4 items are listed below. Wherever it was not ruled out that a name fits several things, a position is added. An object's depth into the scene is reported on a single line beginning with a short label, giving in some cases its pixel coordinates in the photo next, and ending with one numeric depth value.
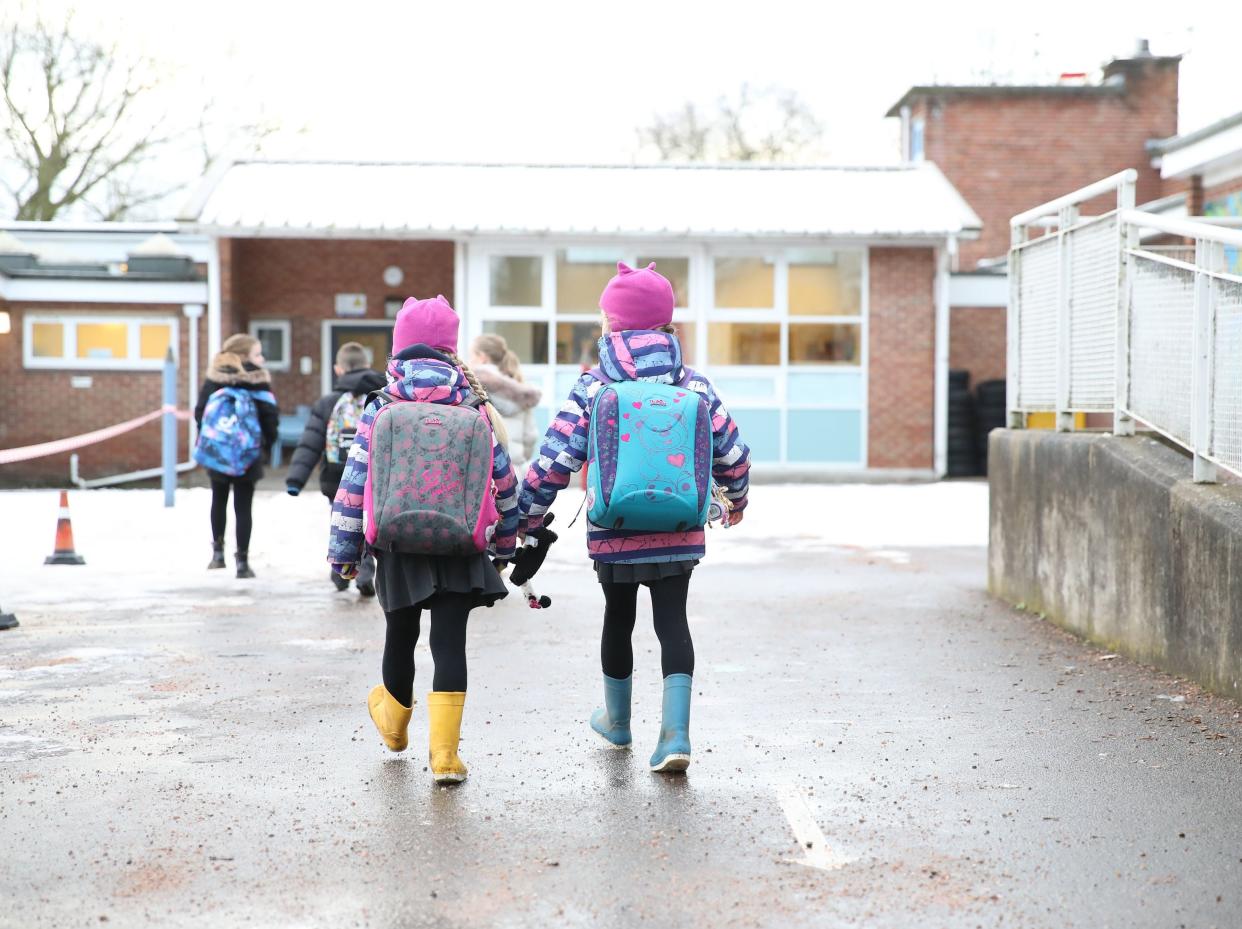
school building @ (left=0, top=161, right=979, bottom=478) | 24.45
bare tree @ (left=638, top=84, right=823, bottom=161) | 46.50
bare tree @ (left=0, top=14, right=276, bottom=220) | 36.41
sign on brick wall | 27.69
